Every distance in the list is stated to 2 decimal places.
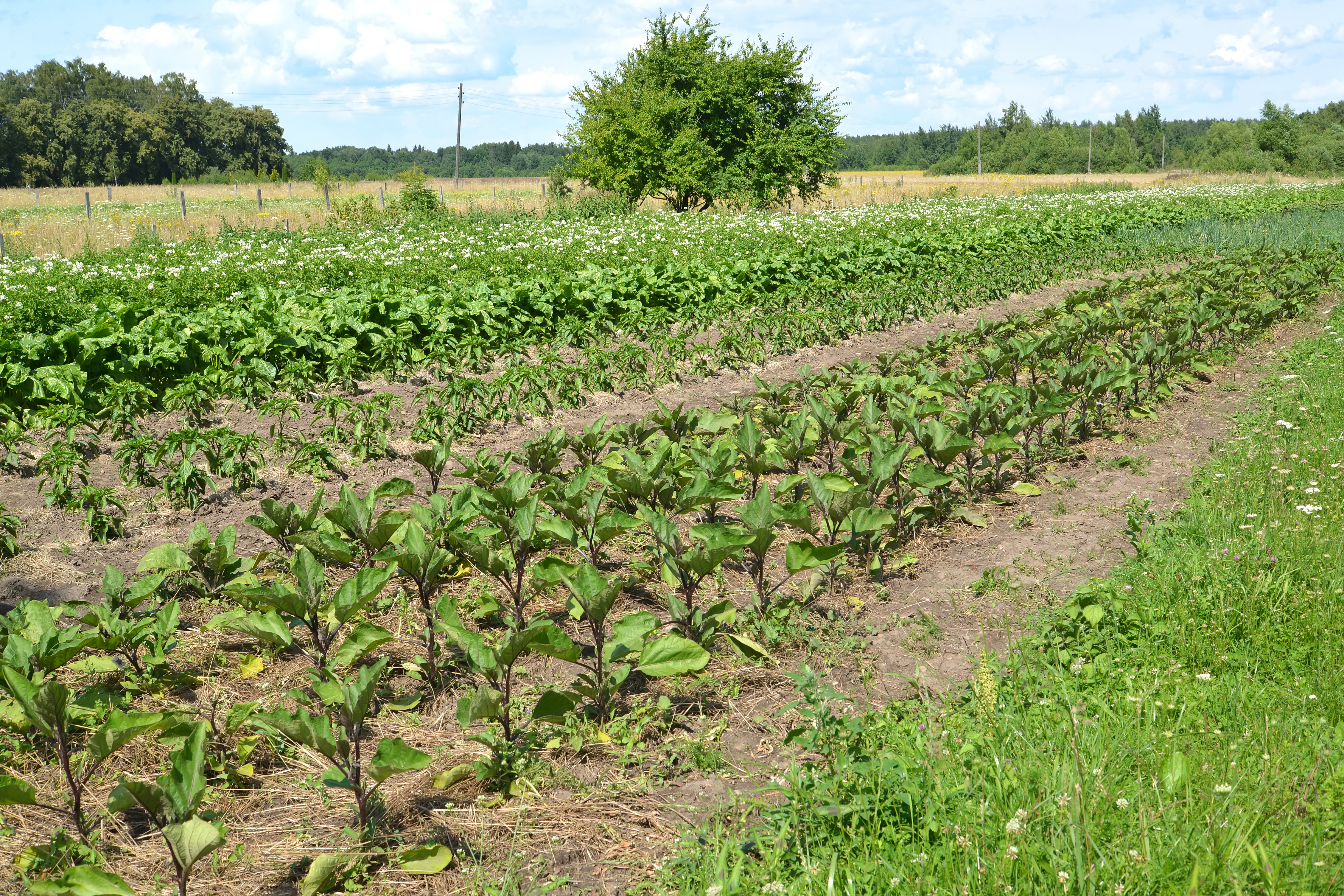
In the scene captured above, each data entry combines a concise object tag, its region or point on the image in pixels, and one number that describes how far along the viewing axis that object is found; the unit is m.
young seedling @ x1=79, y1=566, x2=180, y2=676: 3.22
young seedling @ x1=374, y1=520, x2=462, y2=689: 3.50
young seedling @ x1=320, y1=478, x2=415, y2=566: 3.91
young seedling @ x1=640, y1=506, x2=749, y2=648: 3.53
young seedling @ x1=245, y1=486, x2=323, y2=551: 3.98
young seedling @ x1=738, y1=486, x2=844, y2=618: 3.54
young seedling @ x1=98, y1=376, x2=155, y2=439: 5.93
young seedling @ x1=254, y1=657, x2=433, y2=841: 2.41
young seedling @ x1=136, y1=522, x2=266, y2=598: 3.89
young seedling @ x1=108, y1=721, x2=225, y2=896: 2.19
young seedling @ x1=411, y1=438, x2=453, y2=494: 4.80
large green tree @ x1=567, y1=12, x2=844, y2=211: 29.41
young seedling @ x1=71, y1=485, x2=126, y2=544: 4.75
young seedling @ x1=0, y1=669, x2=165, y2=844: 2.42
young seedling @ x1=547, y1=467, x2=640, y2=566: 3.99
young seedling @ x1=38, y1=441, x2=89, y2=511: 4.90
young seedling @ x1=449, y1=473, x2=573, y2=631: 3.71
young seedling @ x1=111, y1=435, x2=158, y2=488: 5.23
